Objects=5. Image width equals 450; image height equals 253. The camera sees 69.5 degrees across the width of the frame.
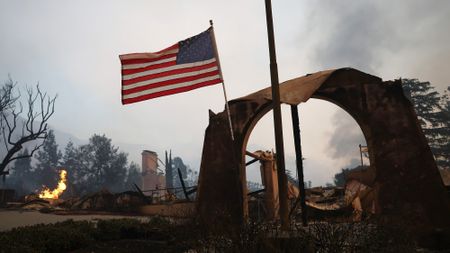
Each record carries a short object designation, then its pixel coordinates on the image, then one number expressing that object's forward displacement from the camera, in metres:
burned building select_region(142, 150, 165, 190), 71.19
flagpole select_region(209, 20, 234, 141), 8.55
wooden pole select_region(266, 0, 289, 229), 6.19
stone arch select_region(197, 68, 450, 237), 8.10
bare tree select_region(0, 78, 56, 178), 31.37
